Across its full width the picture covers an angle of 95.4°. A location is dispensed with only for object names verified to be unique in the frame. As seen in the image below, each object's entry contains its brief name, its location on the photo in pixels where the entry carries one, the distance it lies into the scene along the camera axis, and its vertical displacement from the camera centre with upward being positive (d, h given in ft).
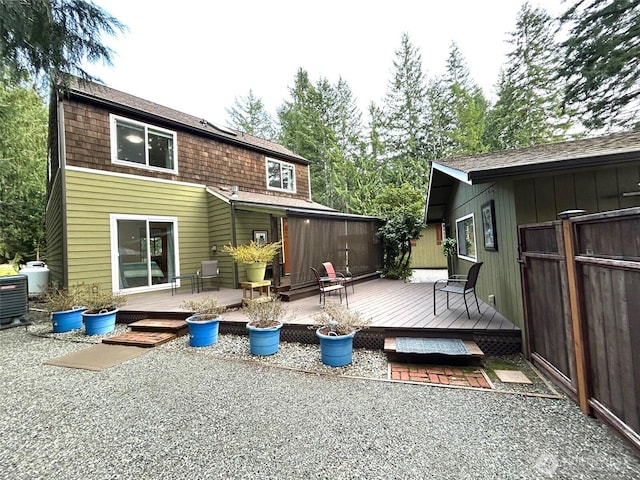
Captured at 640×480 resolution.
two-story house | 20.61 +4.13
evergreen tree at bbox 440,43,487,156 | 53.52 +25.19
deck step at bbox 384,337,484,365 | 10.66 -4.03
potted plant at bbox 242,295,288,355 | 12.55 -3.26
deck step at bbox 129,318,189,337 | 15.75 -3.76
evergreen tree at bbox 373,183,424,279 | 32.12 +1.61
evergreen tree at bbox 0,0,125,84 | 11.03 +9.38
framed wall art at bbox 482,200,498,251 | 14.62 +0.76
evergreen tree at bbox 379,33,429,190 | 58.75 +25.93
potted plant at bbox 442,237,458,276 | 26.71 -0.45
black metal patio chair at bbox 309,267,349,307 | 17.84 -2.50
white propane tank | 26.44 -1.27
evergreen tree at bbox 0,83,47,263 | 41.22 +11.85
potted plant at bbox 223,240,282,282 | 19.21 -0.37
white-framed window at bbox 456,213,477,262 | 19.98 +0.33
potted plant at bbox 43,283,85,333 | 17.03 -2.83
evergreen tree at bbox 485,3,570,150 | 46.83 +24.15
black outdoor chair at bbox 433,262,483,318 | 14.19 -2.16
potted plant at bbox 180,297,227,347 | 13.89 -3.24
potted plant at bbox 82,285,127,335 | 16.38 -2.96
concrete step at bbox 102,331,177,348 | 14.28 -4.07
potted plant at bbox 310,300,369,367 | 11.03 -3.33
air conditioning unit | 18.45 -2.08
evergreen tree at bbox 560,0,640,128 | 22.80 +14.68
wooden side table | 18.81 -2.61
